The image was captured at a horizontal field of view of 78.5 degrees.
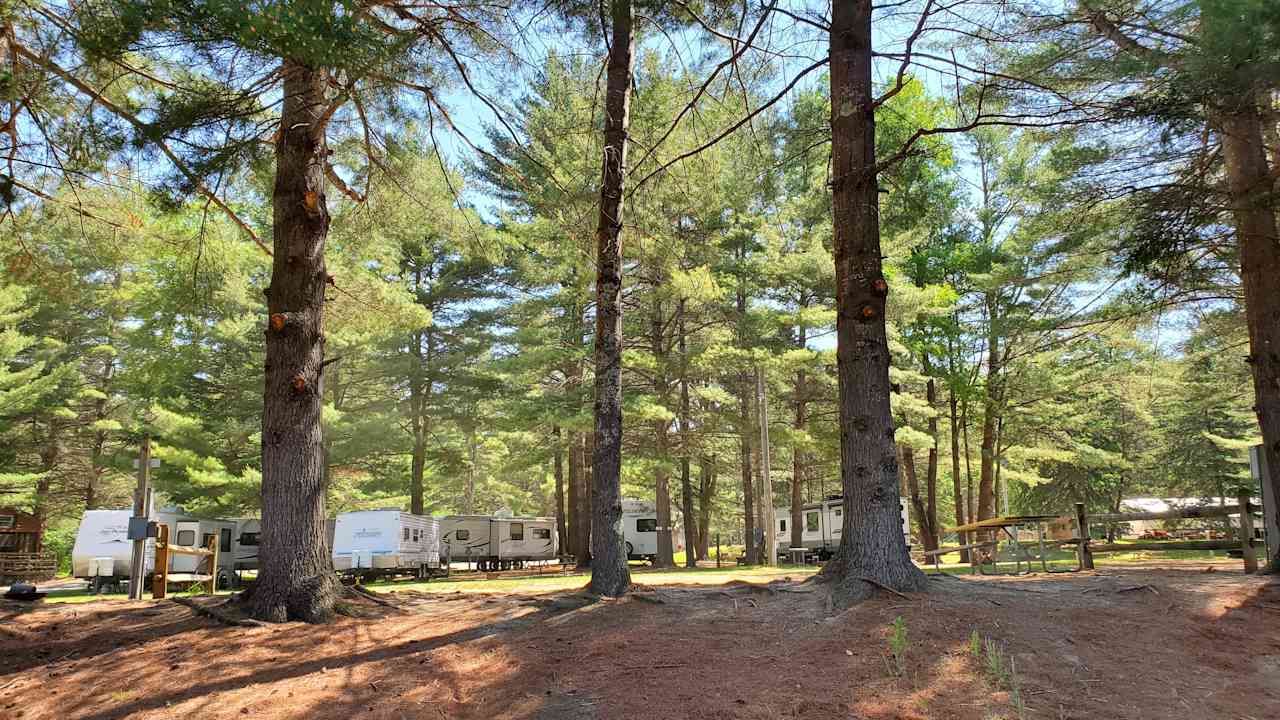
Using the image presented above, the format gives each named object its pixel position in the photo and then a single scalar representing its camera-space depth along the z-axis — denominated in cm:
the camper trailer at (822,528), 2216
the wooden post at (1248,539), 830
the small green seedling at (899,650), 443
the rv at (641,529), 2562
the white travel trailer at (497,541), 2353
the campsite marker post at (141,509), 1043
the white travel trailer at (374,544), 1866
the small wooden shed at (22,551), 1753
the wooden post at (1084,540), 1019
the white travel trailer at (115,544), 1598
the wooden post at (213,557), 1161
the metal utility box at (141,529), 985
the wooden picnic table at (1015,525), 1065
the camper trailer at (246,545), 1803
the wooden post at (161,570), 1027
